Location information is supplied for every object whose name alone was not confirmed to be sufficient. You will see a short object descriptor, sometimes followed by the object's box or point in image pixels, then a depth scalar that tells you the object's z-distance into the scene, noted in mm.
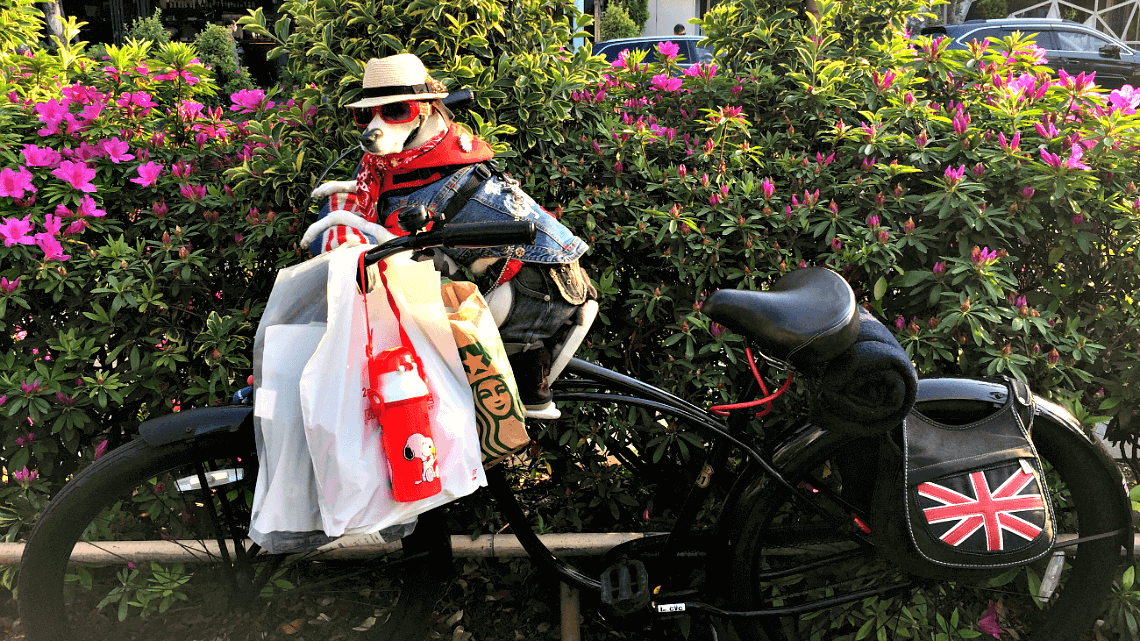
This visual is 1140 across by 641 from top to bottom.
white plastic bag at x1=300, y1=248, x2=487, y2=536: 1610
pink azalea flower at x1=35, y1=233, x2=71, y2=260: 2279
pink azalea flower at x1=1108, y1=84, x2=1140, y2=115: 2412
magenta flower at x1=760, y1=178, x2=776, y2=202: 2445
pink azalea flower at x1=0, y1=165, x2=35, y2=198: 2326
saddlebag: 2047
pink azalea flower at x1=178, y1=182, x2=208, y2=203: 2426
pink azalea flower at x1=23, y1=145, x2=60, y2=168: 2424
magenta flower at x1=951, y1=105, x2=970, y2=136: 2471
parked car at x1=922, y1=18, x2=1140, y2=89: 12320
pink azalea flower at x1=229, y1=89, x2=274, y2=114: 2785
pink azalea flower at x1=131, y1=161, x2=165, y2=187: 2416
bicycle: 1878
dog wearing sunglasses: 1783
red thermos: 1618
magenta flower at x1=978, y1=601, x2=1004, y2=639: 2514
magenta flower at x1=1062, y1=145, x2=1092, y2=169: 2289
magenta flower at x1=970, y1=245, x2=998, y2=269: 2291
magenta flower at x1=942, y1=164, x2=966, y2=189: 2344
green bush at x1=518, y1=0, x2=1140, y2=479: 2357
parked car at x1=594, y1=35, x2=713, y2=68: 10555
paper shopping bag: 1725
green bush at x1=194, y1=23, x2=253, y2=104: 12508
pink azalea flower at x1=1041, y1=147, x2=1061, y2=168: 2326
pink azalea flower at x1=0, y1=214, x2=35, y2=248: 2266
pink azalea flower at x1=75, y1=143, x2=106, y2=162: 2473
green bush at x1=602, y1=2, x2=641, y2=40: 16906
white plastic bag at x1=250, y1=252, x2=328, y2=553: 1665
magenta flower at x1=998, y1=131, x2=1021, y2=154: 2385
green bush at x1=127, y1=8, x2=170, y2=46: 13388
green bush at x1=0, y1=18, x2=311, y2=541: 2324
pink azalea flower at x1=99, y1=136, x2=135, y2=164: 2447
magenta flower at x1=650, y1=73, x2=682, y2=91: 2893
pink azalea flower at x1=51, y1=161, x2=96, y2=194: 2369
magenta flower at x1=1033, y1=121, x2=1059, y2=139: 2418
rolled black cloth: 1921
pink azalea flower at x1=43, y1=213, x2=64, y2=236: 2297
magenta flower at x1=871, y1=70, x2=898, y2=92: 2639
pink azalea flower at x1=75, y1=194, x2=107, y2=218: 2381
